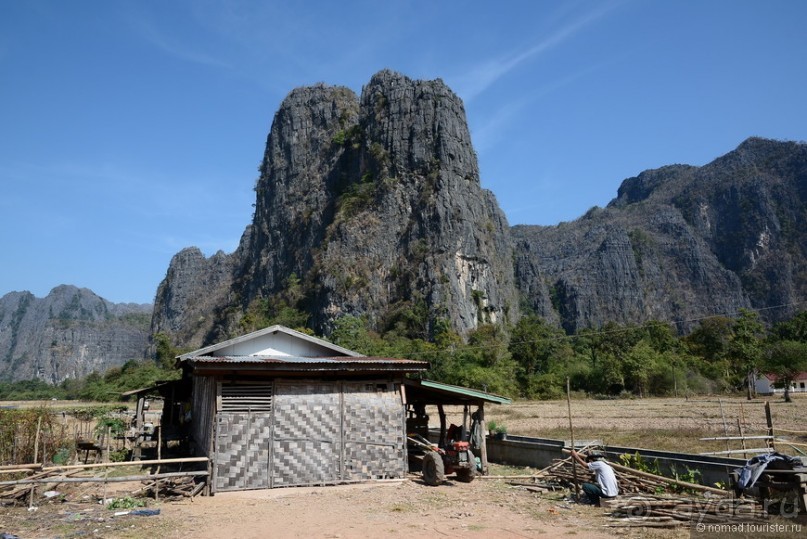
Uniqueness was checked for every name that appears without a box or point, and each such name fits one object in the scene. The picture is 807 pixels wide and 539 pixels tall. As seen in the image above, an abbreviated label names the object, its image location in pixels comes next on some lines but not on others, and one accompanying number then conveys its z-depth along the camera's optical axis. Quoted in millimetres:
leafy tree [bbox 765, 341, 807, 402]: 43938
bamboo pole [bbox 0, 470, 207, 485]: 10625
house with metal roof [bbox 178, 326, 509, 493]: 12938
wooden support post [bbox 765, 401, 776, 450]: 12567
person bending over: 10812
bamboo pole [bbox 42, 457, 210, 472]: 10831
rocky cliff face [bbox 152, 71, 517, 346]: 67938
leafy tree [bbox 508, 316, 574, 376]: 59000
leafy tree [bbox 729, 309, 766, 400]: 49000
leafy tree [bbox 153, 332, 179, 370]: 68775
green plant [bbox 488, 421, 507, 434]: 18109
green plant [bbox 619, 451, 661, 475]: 12633
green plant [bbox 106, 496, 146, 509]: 10883
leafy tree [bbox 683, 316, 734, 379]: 58000
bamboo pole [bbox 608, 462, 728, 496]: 10195
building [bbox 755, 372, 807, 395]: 58719
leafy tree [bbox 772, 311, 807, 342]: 66375
